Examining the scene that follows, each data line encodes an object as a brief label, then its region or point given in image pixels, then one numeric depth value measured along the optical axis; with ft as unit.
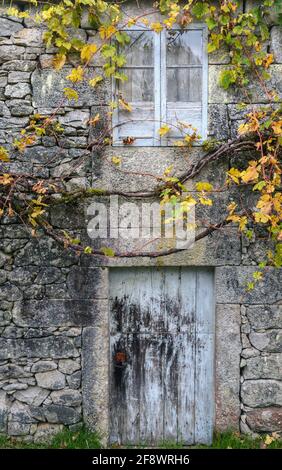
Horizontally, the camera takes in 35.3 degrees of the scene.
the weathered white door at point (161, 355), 12.74
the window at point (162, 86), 12.12
